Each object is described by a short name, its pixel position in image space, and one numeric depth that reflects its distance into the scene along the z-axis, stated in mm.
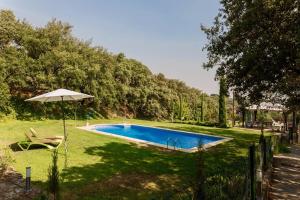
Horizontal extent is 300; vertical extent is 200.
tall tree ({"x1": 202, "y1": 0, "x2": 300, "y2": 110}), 7779
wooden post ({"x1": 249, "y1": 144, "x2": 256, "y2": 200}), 4670
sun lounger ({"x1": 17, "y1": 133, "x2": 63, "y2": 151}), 10004
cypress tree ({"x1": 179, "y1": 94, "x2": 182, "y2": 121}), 29037
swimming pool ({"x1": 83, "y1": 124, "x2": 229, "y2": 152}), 14961
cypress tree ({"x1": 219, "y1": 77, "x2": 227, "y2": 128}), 22342
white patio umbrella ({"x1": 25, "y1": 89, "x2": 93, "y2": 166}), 8761
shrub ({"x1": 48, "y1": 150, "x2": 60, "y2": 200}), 3735
